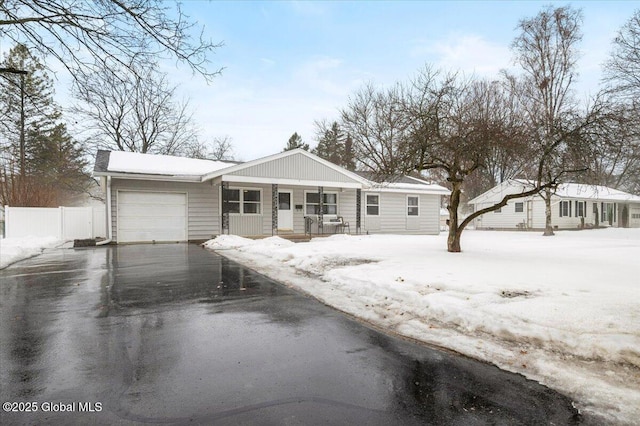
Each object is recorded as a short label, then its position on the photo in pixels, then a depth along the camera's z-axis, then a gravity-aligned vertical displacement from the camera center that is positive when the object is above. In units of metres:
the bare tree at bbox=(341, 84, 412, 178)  27.92 +7.58
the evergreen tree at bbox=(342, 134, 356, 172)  35.34 +5.68
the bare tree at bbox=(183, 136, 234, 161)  35.28 +7.01
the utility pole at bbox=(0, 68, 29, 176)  5.26 +2.60
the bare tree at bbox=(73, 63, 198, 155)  26.66 +7.04
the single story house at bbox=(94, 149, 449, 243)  14.09 +0.66
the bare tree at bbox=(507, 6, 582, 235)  19.49 +8.97
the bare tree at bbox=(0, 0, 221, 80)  5.34 +2.98
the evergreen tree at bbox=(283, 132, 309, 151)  46.19 +9.39
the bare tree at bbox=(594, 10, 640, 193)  16.06 +7.10
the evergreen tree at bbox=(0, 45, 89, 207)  9.09 +3.26
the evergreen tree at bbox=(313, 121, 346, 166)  39.62 +8.16
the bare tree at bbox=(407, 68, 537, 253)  8.42 +1.72
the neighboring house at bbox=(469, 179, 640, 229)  28.78 -0.24
